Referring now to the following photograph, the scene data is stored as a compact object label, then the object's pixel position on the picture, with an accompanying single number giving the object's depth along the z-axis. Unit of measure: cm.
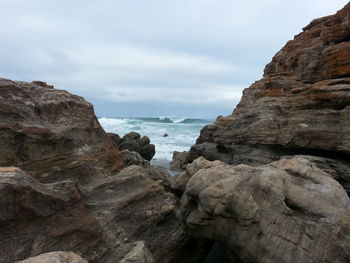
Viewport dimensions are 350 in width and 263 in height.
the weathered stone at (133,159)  1344
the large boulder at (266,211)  493
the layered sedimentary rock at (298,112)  1041
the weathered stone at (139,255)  507
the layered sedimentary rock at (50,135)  633
